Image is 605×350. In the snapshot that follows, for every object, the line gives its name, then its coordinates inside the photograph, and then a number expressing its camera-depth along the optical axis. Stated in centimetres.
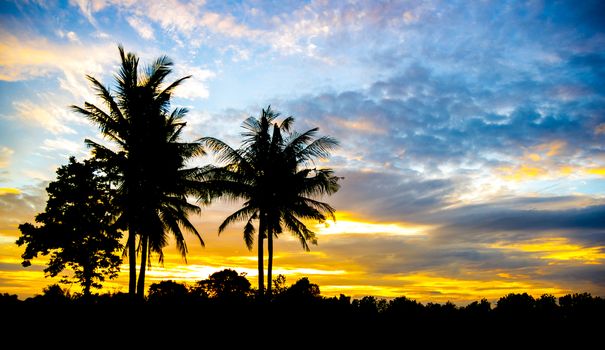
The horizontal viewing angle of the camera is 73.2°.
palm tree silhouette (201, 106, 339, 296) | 2295
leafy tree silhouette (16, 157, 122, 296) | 2192
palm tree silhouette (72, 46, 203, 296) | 1948
